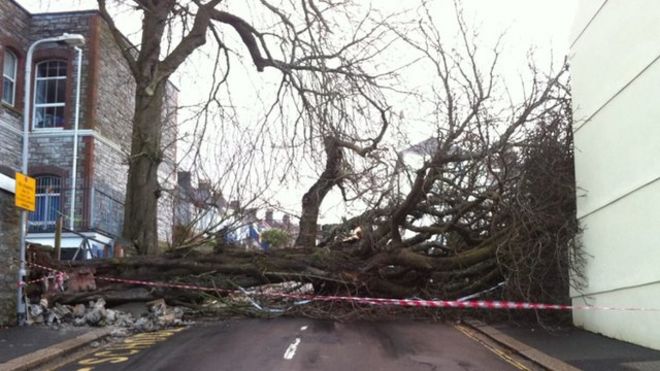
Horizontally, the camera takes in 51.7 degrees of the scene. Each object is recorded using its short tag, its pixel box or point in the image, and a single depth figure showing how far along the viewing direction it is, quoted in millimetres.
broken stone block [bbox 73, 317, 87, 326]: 12862
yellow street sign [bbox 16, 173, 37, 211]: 11797
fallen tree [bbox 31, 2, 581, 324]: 12906
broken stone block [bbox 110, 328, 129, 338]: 12058
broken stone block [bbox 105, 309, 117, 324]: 13195
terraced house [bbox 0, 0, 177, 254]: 24469
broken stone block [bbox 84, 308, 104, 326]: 13000
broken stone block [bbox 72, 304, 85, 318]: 13392
